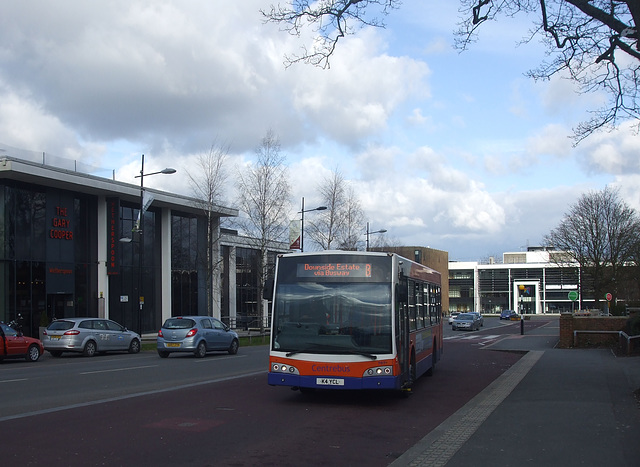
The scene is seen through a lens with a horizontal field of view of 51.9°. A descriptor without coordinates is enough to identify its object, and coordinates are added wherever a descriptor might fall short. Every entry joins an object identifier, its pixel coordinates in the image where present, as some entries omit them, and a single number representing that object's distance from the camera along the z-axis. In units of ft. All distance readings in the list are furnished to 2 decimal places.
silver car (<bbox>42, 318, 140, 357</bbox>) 81.15
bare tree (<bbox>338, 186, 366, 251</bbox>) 151.02
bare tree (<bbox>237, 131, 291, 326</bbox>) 134.31
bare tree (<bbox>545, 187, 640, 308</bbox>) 165.17
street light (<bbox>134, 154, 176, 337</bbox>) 105.09
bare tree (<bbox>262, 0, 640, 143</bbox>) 39.60
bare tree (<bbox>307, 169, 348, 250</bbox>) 150.20
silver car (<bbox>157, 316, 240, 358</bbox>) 78.43
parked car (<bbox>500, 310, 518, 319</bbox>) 290.15
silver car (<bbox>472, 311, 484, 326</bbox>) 187.06
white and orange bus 37.29
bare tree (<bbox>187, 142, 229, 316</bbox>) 128.57
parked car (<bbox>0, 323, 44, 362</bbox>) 71.87
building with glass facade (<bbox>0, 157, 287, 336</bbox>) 111.34
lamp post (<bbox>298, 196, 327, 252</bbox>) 123.35
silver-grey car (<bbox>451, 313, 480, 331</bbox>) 176.14
